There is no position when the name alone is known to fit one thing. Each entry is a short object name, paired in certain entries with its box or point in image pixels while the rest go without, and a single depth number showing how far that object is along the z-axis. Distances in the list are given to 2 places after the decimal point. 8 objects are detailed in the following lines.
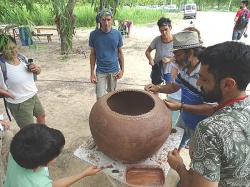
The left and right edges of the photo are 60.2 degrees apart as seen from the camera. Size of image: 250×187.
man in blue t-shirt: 3.12
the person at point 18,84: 2.29
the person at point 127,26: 10.52
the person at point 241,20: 7.60
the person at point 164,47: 3.21
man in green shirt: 0.99
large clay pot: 1.61
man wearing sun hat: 1.95
